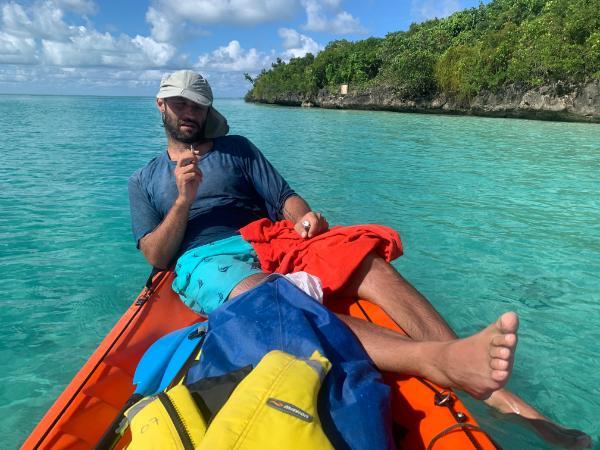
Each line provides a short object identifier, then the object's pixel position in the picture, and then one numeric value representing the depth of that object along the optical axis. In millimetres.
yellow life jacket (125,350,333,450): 1176
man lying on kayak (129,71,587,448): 1727
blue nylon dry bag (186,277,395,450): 1369
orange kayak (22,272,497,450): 1582
